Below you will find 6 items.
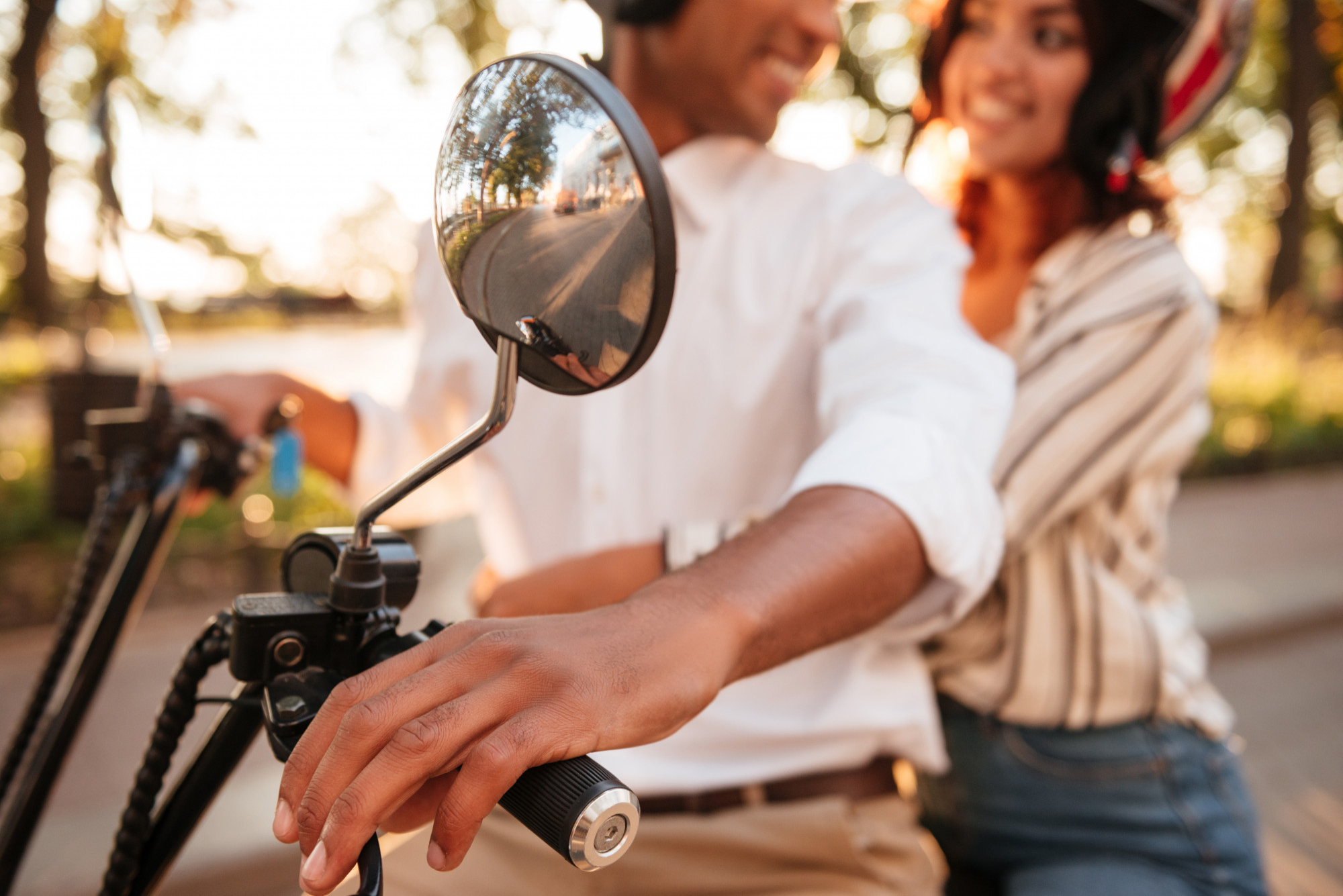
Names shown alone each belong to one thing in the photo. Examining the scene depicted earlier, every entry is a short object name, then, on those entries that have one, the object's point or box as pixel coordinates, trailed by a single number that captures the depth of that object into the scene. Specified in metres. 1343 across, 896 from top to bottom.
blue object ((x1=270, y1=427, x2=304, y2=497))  1.65
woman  1.67
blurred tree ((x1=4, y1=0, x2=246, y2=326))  5.90
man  0.66
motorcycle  0.61
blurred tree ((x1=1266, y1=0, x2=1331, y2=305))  11.12
